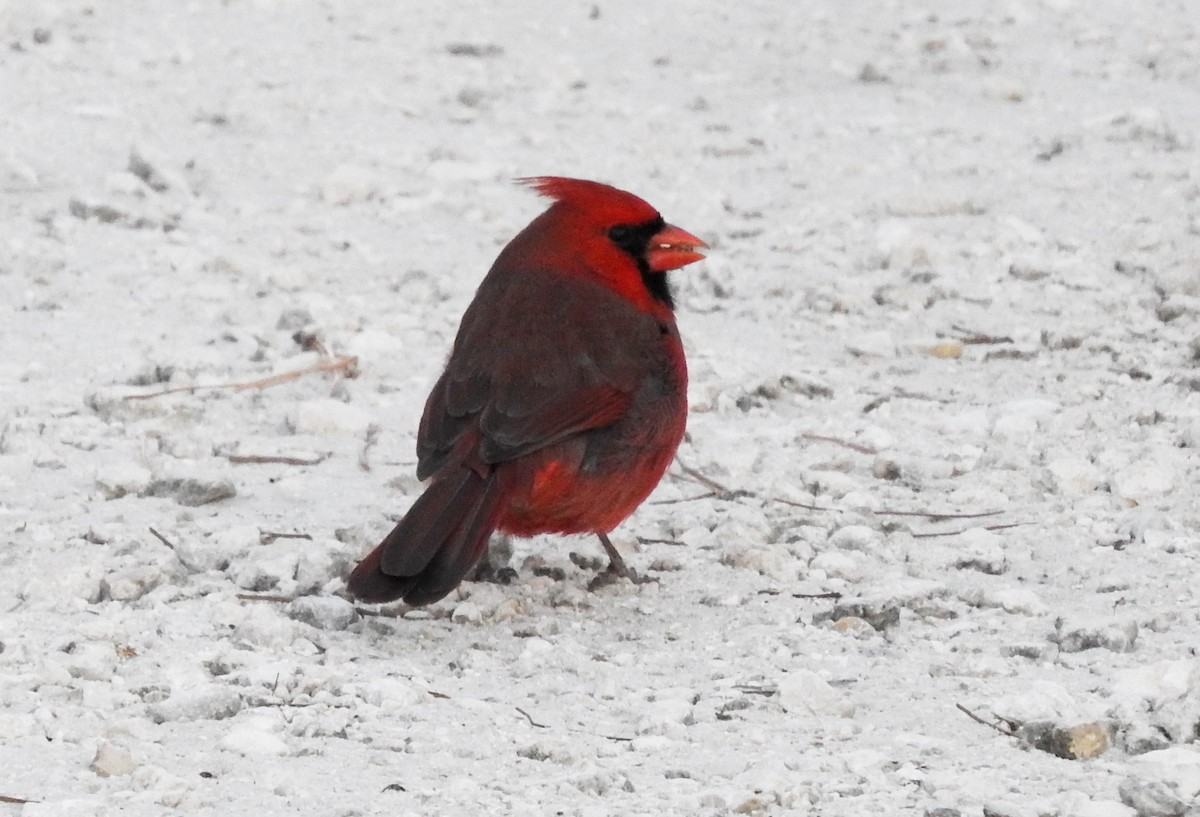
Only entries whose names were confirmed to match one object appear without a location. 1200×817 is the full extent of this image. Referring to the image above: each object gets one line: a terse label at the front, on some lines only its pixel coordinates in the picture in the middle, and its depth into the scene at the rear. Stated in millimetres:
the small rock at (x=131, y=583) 6973
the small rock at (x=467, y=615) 7250
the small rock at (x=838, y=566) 7687
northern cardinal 6961
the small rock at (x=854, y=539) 8047
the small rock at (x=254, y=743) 5703
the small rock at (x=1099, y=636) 6680
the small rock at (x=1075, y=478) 8586
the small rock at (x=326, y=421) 9273
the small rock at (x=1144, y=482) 8391
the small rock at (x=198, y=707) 5941
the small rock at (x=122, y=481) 8156
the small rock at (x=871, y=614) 7125
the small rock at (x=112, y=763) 5461
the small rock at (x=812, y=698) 6273
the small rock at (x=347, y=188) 12555
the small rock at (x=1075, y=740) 5832
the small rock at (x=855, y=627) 7012
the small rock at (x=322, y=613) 7004
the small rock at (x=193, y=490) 8203
